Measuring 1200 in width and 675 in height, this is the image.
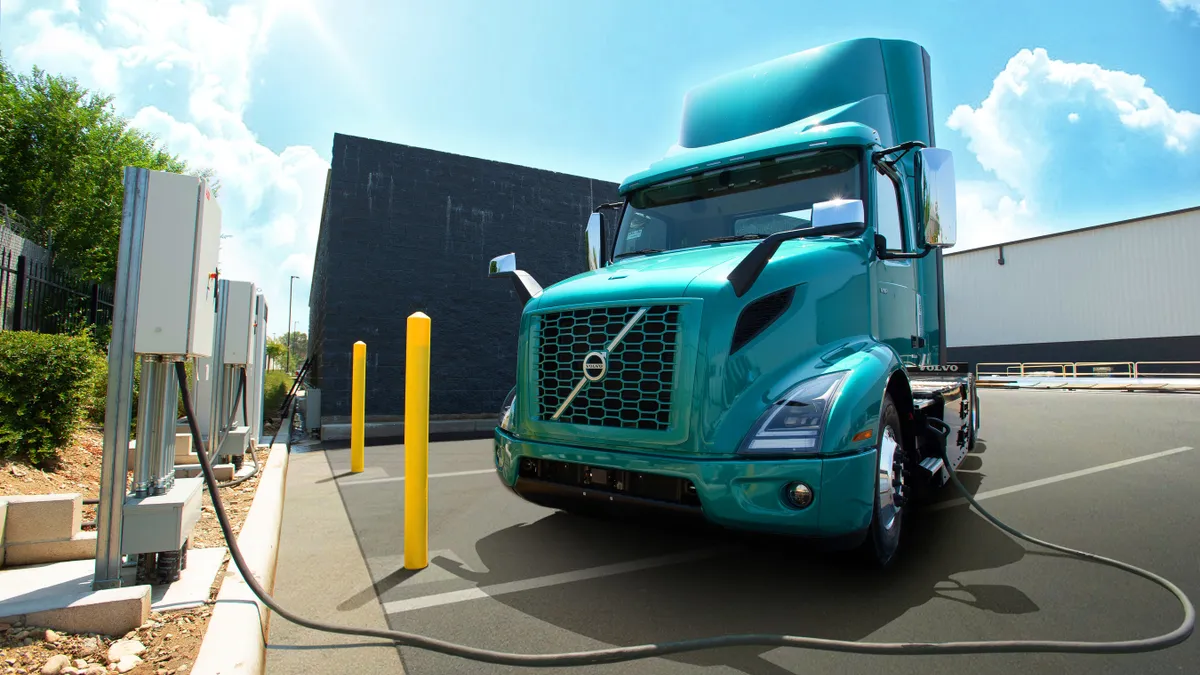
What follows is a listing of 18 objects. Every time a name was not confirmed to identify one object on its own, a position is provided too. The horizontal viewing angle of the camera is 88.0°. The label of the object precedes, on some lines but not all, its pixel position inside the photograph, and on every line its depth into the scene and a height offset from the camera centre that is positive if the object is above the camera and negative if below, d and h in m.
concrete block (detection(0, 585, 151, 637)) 2.44 -0.93
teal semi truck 2.96 +0.26
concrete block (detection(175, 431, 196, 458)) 5.49 -0.59
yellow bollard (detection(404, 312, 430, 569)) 3.64 -0.36
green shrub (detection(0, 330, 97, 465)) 4.92 -0.12
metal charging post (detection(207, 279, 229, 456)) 6.19 +0.03
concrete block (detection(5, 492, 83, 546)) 3.13 -0.72
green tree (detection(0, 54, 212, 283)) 23.55 +8.28
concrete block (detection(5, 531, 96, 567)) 3.14 -0.89
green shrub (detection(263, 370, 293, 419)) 17.13 -0.48
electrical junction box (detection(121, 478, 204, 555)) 2.81 -0.67
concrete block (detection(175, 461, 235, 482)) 4.98 -0.80
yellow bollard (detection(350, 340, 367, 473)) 6.76 -0.33
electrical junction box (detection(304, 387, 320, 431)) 10.91 -0.55
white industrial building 31.70 +5.30
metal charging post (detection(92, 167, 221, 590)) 2.80 +0.17
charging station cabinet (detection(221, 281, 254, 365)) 6.41 +0.61
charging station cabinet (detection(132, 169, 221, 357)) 2.87 +0.56
